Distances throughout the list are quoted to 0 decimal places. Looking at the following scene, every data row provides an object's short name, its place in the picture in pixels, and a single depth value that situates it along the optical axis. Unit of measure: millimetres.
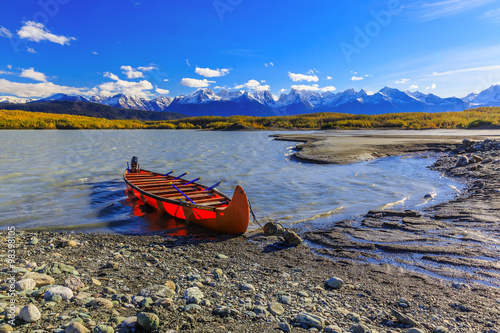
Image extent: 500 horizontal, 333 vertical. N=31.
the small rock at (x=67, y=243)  7324
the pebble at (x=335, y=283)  5313
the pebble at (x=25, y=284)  4496
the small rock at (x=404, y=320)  4090
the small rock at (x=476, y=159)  19069
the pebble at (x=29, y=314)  3623
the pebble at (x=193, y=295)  4529
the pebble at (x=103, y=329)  3455
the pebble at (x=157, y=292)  4604
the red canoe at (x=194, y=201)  8523
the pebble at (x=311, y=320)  3926
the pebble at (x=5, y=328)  3359
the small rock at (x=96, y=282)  4980
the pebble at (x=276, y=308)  4309
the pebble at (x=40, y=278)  4766
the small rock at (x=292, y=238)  7774
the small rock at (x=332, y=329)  3811
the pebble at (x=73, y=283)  4727
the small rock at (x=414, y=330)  3752
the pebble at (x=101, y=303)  4164
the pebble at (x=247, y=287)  5086
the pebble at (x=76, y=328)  3374
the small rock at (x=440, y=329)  3861
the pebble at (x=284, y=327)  3866
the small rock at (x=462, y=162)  19078
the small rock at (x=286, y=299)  4665
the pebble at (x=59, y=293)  4260
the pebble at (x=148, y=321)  3631
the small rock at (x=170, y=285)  5041
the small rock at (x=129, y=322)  3684
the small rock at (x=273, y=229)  8719
